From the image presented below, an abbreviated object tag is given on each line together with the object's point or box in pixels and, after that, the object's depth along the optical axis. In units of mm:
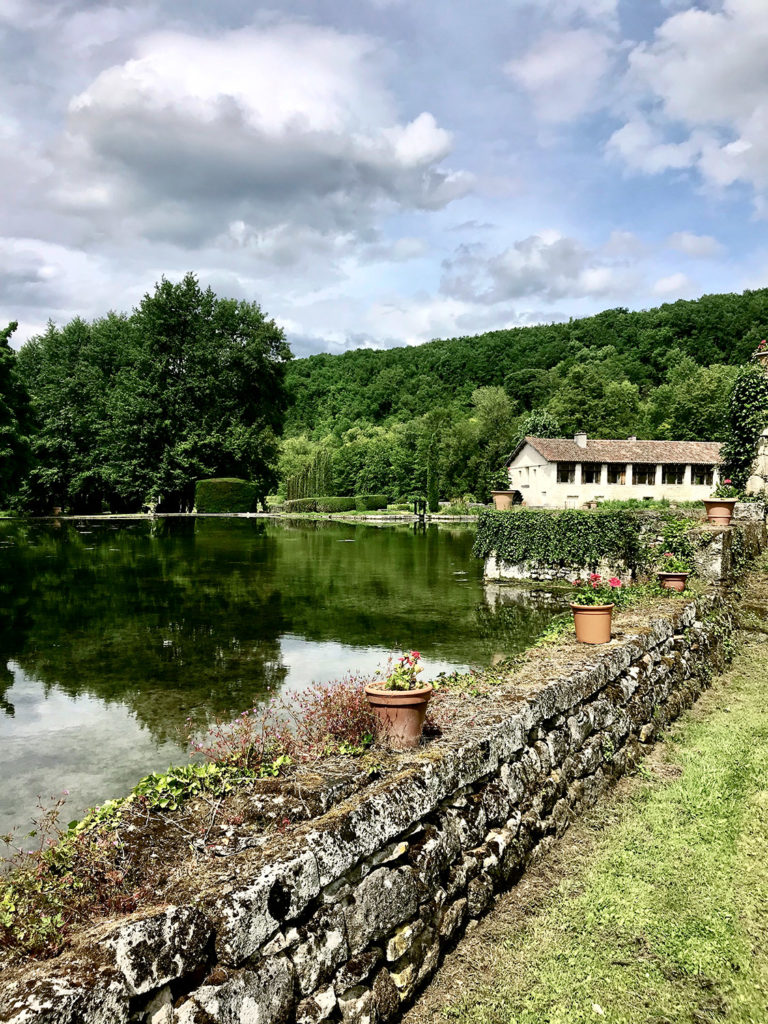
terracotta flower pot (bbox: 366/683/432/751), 3619
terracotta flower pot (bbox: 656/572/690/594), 9023
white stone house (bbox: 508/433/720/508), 37281
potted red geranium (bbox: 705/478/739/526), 12952
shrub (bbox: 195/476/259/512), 46812
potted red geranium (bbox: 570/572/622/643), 6054
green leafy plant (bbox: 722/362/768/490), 20297
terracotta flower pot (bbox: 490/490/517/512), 20578
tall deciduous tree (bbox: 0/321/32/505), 34625
